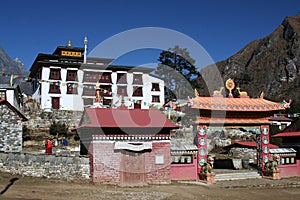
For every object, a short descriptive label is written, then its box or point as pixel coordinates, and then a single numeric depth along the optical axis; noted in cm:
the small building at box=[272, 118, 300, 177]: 2159
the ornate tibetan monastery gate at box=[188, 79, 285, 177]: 1984
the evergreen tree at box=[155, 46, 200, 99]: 5491
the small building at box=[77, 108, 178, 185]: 1723
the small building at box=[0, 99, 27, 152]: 2428
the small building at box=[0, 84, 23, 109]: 3816
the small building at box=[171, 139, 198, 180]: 1888
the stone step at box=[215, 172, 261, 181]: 2009
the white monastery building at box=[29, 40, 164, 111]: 4669
